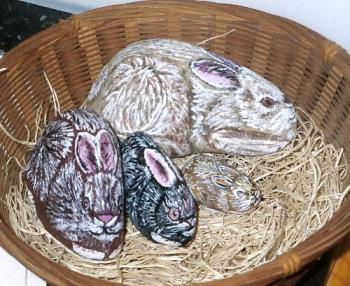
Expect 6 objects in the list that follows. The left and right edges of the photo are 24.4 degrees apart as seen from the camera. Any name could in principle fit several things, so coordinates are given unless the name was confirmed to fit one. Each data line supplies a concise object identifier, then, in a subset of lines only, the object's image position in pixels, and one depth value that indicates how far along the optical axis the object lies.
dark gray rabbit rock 0.88
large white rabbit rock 0.95
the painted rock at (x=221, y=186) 0.93
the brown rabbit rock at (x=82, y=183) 0.87
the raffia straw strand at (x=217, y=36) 1.06
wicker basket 1.01
